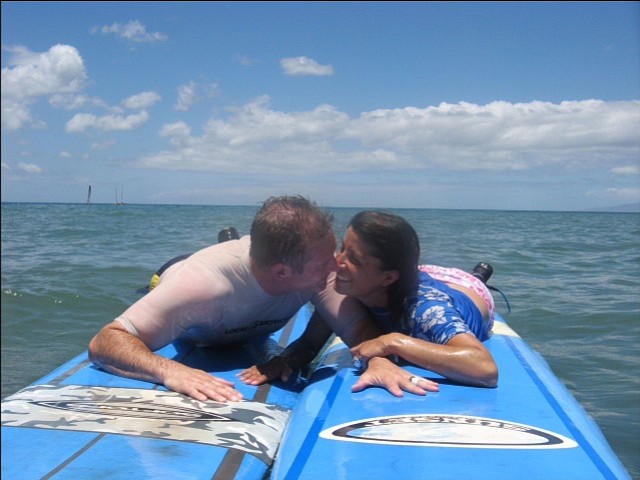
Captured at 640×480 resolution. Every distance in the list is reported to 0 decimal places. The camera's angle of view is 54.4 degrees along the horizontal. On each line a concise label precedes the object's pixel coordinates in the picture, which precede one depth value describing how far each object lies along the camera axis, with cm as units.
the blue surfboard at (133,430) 204
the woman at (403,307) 261
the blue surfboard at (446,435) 191
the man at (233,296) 270
